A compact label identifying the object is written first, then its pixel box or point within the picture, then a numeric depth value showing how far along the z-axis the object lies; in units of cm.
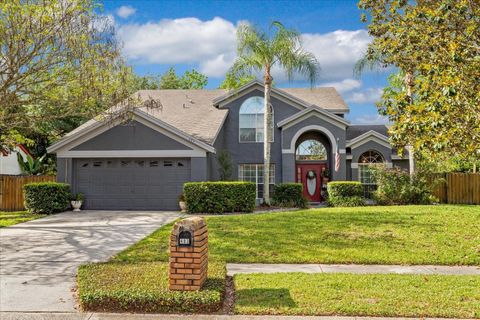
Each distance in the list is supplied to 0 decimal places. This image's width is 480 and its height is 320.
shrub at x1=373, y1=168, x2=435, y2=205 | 1923
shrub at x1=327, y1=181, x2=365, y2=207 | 1975
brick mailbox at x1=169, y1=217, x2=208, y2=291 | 632
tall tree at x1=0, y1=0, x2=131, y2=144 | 1172
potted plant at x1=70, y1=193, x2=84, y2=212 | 1883
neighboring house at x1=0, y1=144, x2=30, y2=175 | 2767
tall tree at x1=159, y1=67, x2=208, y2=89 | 4144
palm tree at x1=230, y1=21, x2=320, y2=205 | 1942
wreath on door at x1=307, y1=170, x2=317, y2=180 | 2323
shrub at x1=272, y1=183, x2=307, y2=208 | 1995
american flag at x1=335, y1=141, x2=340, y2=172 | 2166
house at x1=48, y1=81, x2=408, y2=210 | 1902
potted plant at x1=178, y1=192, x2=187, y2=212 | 1838
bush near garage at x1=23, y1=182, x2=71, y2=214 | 1788
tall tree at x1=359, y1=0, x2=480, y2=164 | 862
